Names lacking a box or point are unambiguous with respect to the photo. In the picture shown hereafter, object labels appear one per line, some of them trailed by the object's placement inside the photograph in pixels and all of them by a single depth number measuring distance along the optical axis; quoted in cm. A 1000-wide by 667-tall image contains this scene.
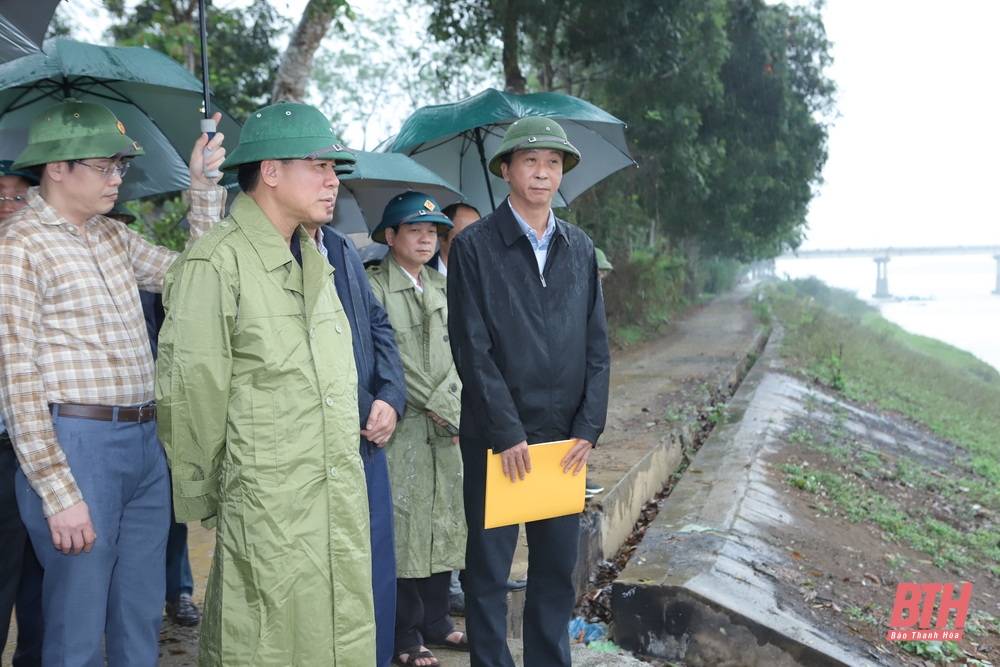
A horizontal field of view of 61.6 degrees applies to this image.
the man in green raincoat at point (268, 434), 212
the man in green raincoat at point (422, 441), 338
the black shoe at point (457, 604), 382
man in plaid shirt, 227
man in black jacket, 284
